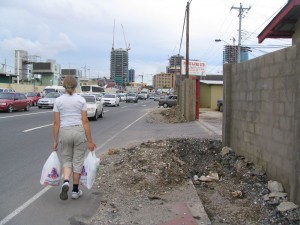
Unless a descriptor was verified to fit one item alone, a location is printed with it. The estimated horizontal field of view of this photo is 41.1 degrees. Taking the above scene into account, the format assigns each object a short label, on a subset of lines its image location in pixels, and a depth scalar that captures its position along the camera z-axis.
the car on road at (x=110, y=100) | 47.92
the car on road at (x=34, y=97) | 44.37
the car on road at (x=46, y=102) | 37.31
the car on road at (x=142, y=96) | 93.60
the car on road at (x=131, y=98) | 68.88
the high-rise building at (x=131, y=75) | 184.12
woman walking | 6.22
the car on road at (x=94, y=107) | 23.48
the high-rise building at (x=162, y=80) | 166.94
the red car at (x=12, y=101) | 29.22
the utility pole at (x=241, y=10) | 48.75
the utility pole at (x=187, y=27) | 30.48
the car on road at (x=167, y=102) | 47.12
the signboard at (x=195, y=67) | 50.12
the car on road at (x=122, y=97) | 78.99
